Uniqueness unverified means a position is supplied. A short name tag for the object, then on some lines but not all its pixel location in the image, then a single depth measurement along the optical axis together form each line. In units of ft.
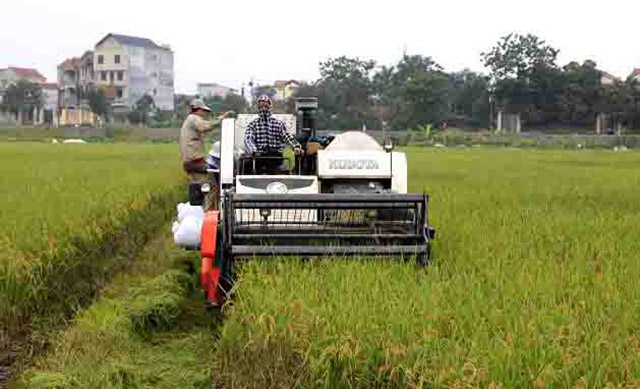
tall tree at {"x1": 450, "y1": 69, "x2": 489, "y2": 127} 253.85
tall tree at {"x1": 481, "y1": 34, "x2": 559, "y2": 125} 239.71
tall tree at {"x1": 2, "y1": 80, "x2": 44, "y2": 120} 272.10
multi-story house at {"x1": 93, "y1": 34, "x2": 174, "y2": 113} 309.22
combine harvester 19.31
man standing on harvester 33.99
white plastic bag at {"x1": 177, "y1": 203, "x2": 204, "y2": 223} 25.88
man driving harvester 26.68
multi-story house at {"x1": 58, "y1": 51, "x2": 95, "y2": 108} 314.76
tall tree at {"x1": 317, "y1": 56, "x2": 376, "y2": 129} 245.04
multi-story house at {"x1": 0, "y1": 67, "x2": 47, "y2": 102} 337.31
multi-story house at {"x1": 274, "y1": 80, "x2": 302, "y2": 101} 376.39
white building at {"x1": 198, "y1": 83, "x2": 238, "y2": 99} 440.04
